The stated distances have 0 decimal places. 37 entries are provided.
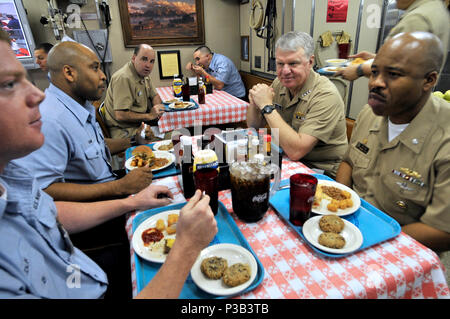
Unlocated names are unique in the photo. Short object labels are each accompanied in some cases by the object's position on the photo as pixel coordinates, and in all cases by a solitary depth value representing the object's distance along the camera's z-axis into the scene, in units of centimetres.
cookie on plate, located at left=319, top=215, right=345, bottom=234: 95
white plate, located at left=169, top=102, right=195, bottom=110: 288
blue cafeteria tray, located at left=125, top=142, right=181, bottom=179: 143
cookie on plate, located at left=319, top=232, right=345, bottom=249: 86
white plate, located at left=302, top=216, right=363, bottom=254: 85
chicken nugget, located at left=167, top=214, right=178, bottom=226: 102
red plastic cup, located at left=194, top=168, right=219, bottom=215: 103
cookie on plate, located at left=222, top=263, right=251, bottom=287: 75
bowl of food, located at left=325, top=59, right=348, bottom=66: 204
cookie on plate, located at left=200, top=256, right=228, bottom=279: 79
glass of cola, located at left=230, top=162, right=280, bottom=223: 96
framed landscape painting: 484
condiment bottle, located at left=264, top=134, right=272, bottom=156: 132
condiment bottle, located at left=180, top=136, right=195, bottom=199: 116
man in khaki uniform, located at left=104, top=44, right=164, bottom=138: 299
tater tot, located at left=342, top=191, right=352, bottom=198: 115
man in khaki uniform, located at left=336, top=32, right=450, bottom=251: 107
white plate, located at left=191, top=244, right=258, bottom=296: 73
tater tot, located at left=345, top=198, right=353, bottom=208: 109
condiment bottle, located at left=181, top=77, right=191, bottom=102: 329
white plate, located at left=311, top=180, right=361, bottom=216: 105
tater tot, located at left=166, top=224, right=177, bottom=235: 99
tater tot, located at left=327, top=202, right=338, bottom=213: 106
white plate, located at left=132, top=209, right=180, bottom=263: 87
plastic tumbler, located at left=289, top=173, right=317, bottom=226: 94
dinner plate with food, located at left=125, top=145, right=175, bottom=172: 152
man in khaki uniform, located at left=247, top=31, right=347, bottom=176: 171
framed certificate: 527
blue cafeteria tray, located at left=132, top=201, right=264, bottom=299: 76
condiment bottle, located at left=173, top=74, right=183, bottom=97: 358
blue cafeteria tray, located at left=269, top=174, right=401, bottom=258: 91
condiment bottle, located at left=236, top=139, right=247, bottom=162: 122
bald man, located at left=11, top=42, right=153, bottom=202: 127
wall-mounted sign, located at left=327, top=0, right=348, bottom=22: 383
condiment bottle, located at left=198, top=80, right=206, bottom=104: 308
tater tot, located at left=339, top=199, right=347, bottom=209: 108
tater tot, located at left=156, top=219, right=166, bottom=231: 100
